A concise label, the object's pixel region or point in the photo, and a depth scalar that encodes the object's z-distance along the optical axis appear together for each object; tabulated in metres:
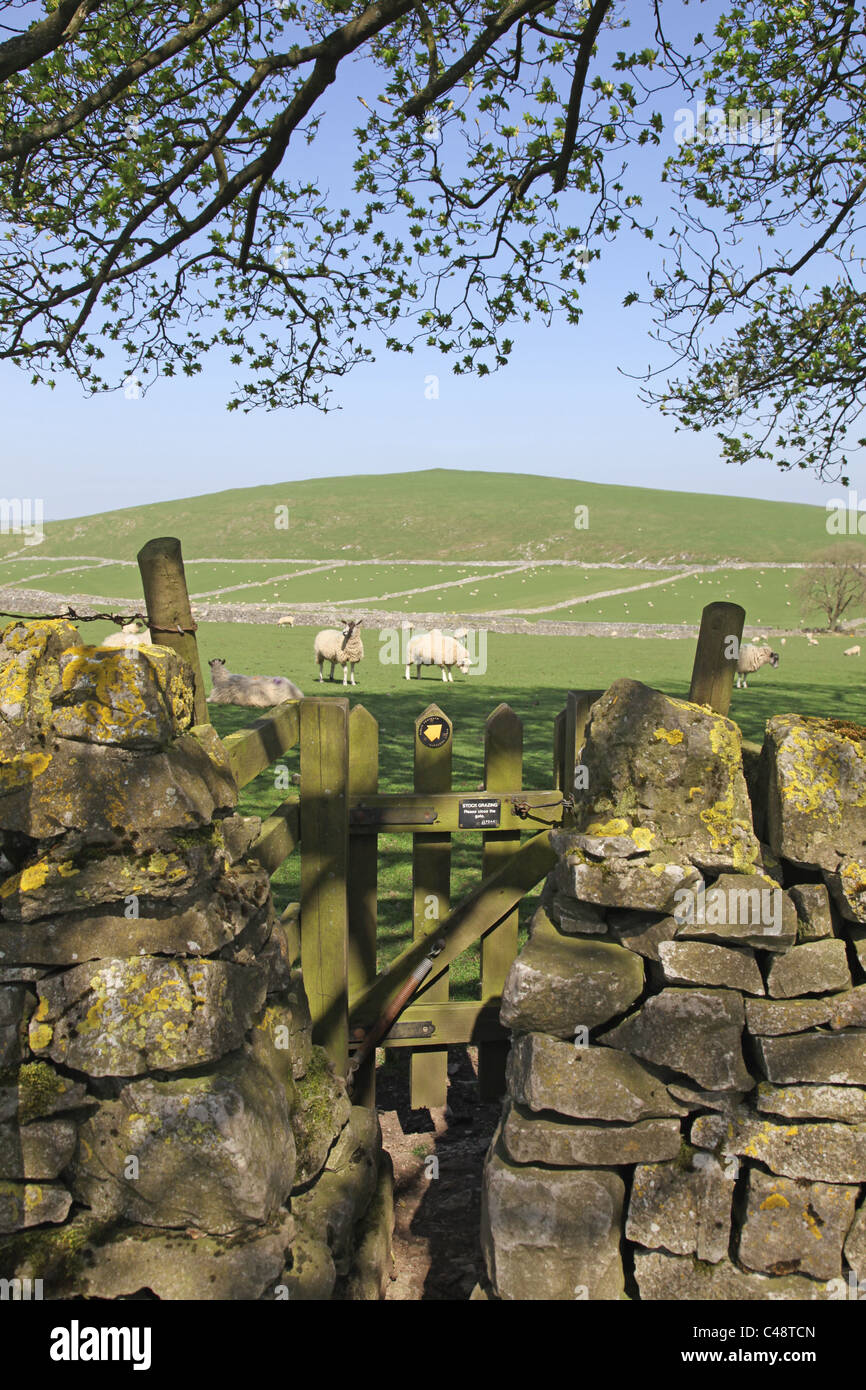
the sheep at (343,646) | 23.47
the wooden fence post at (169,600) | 3.45
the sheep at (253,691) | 18.94
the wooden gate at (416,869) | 4.35
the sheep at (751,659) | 26.27
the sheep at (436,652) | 26.00
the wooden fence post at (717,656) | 3.51
